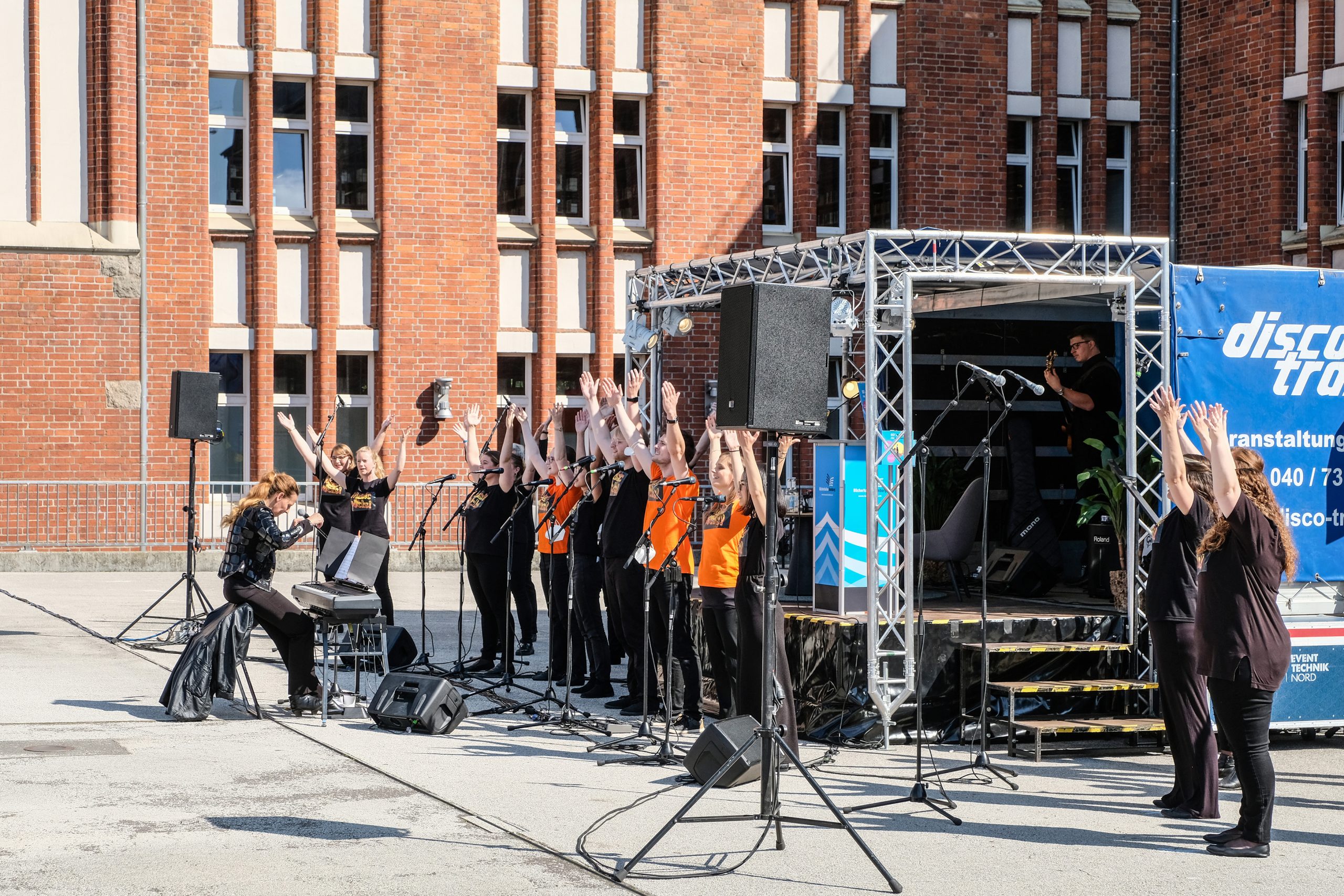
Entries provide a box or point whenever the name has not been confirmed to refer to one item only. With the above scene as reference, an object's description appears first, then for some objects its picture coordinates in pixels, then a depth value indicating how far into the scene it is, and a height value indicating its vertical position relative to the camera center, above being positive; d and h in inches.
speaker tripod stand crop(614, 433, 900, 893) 518.9 -58.0
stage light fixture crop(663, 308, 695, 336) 1055.0 +21.3
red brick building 1569.9 +116.9
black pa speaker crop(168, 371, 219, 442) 1088.2 -7.8
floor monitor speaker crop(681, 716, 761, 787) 548.1 -64.7
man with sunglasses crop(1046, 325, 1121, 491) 905.5 -3.4
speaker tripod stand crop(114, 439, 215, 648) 1027.3 -67.1
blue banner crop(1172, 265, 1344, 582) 762.2 +3.7
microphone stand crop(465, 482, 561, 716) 811.8 -78.1
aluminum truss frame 744.3 +16.1
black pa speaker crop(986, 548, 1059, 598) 1026.1 -62.3
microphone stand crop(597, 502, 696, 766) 673.0 -69.7
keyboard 771.3 -53.7
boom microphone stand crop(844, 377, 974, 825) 595.5 -73.8
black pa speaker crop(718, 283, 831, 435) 516.7 +4.7
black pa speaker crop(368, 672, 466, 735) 745.6 -77.4
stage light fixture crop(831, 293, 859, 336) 810.2 +17.9
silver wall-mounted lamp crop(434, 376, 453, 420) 1637.5 -6.2
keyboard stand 776.3 -69.1
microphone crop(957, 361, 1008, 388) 650.8 +2.1
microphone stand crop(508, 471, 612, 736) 765.3 -81.9
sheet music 799.1 -46.2
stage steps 732.0 -72.8
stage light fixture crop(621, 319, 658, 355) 1097.4 +16.6
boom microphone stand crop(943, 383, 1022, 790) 649.0 -69.1
